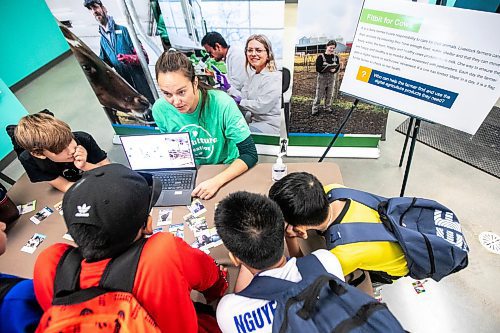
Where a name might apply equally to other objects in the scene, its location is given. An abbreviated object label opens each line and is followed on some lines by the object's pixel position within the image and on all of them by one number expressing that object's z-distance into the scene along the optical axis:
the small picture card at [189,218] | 1.35
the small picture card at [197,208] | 1.39
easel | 1.85
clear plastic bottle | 1.47
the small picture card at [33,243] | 1.29
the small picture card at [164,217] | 1.36
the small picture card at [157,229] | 1.32
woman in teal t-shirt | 1.52
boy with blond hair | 1.51
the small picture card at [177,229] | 1.30
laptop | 1.45
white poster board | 1.46
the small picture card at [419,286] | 1.86
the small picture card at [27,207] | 1.48
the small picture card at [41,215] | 1.43
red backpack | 0.62
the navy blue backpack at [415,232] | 1.12
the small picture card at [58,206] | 1.48
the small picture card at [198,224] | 1.32
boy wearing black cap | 0.73
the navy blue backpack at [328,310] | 0.69
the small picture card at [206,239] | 1.25
